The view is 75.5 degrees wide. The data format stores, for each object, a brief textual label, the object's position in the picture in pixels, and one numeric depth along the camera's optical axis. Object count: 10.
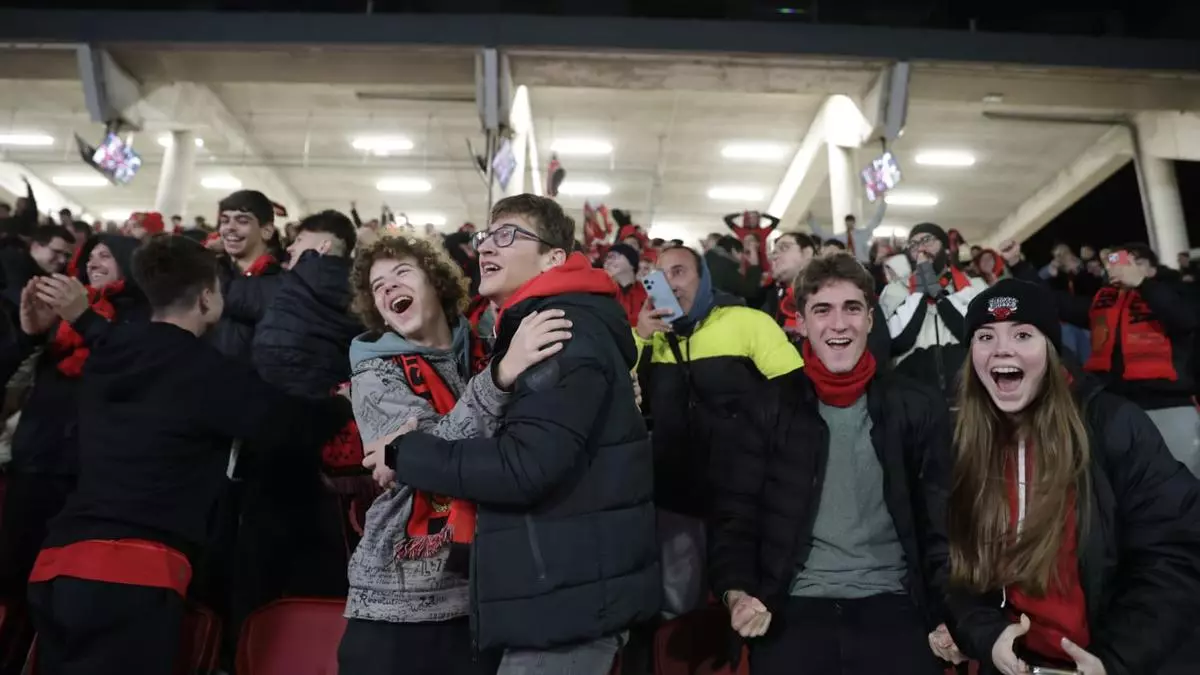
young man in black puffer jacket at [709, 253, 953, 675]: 2.18
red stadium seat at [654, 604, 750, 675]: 3.00
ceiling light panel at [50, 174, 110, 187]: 18.09
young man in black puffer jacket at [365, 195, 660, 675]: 1.66
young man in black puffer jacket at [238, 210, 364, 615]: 2.98
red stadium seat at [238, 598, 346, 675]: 2.78
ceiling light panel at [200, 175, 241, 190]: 17.28
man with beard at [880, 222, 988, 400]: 4.59
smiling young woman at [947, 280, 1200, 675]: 1.79
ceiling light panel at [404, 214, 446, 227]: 20.12
